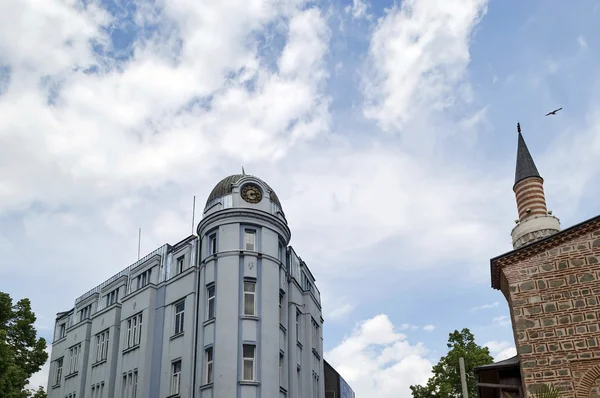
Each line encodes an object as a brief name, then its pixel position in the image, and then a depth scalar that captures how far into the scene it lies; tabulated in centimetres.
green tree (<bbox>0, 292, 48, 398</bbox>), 2642
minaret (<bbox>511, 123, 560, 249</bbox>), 2775
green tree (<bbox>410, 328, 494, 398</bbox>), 3609
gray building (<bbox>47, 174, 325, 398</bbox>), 3003
